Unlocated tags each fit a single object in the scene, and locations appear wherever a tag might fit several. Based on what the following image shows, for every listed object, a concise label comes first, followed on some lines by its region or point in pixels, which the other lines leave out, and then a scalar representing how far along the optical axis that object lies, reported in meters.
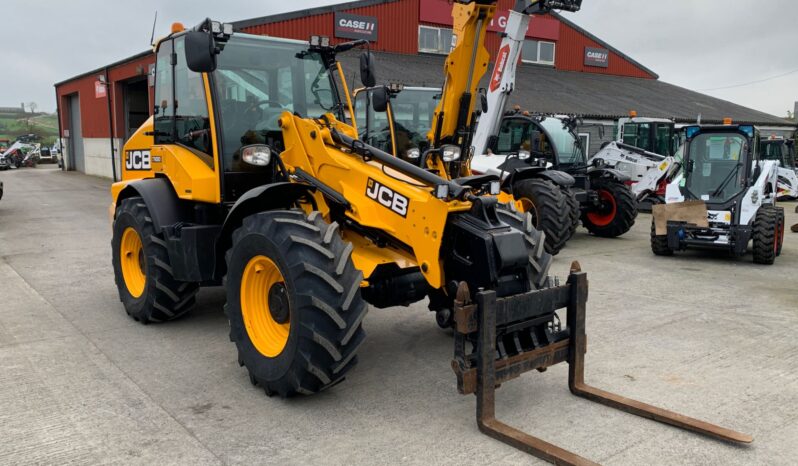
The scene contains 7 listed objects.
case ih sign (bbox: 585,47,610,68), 30.19
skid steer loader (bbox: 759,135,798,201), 19.91
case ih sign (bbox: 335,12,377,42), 22.33
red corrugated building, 22.39
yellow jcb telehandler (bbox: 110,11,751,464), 3.91
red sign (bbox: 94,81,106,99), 27.33
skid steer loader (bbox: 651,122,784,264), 9.59
